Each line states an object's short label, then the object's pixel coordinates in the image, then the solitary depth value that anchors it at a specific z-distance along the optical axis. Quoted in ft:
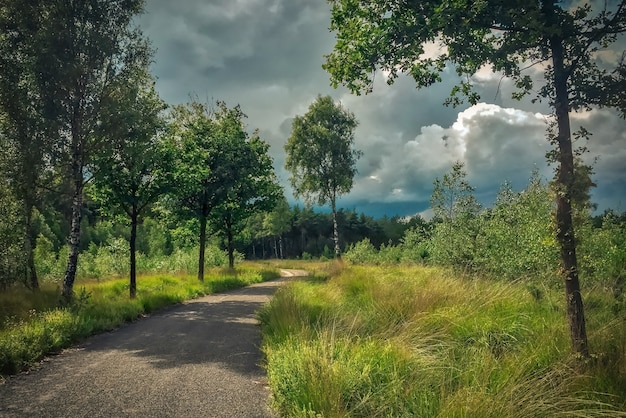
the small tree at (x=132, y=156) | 51.42
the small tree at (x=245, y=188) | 85.76
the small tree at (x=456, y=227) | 57.47
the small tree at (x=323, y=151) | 123.65
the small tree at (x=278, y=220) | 260.91
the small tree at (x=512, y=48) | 18.60
